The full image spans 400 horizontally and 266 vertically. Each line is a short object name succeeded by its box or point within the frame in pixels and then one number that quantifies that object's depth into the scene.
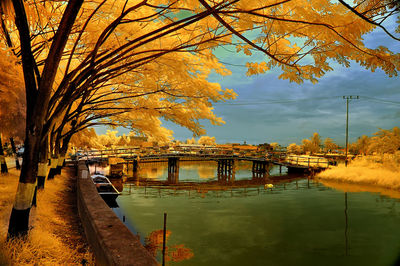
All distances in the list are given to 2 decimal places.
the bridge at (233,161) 37.91
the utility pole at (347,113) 41.82
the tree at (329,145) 82.06
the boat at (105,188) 16.48
